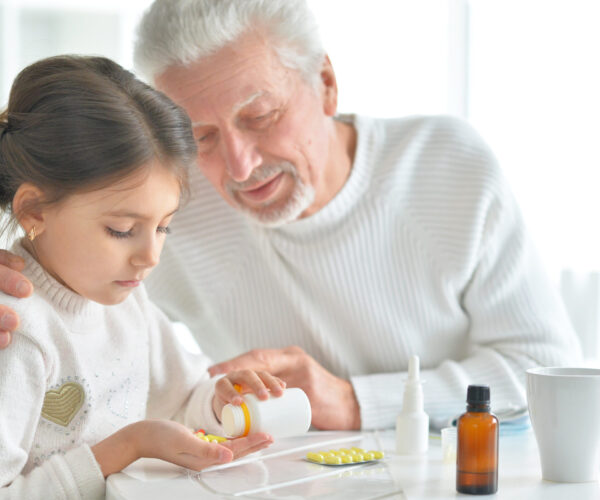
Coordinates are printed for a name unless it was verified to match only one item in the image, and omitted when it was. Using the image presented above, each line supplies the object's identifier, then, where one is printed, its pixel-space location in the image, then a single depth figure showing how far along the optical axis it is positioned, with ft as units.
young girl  3.48
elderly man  4.99
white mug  3.38
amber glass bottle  3.30
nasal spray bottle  4.10
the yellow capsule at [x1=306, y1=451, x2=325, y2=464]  3.84
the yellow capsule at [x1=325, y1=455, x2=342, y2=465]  3.77
